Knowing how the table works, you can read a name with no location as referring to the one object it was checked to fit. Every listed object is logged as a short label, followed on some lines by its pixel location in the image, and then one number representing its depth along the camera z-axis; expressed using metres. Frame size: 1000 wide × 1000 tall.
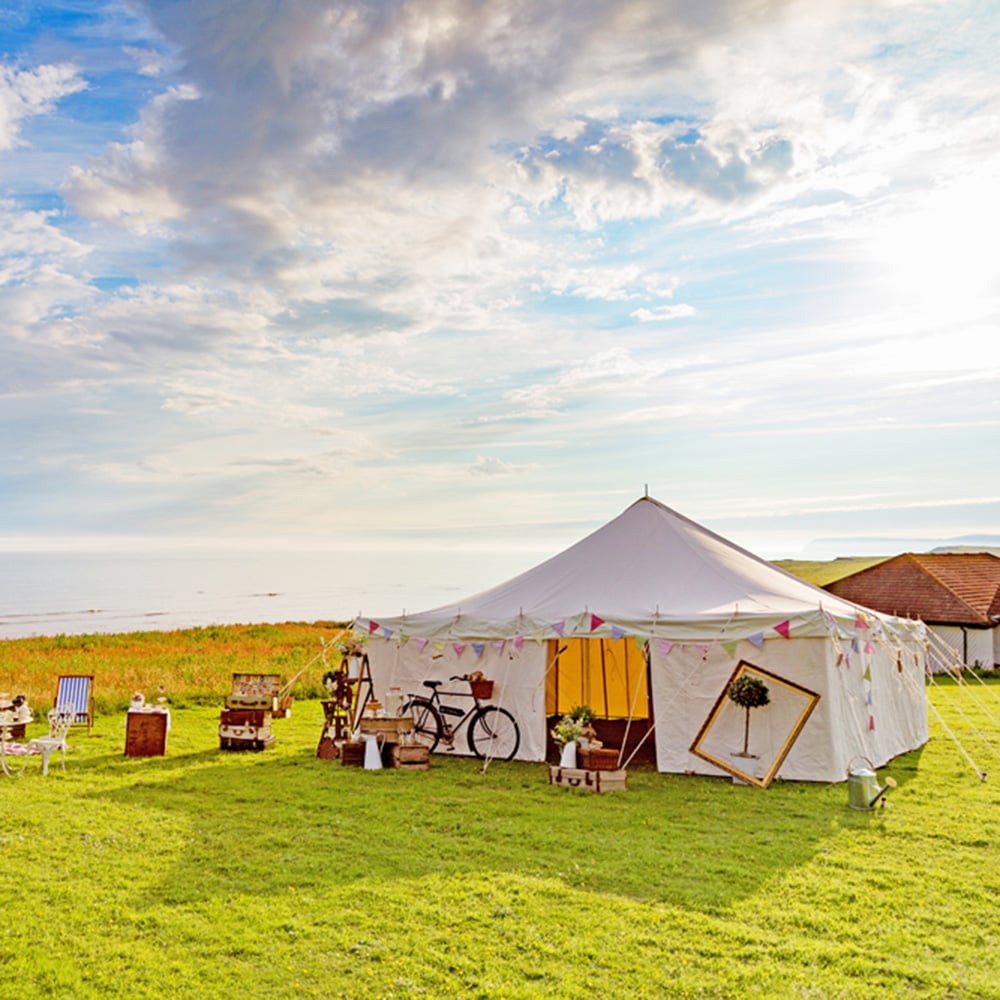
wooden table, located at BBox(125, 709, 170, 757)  11.27
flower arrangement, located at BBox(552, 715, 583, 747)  9.87
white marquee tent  9.98
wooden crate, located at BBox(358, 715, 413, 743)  10.69
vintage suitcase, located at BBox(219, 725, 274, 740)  11.77
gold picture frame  9.78
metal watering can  8.52
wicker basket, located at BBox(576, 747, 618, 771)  9.49
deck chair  13.32
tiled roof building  25.48
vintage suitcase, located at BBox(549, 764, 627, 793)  9.39
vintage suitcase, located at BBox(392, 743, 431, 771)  10.59
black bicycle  11.17
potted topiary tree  9.79
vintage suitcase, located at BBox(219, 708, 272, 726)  11.82
